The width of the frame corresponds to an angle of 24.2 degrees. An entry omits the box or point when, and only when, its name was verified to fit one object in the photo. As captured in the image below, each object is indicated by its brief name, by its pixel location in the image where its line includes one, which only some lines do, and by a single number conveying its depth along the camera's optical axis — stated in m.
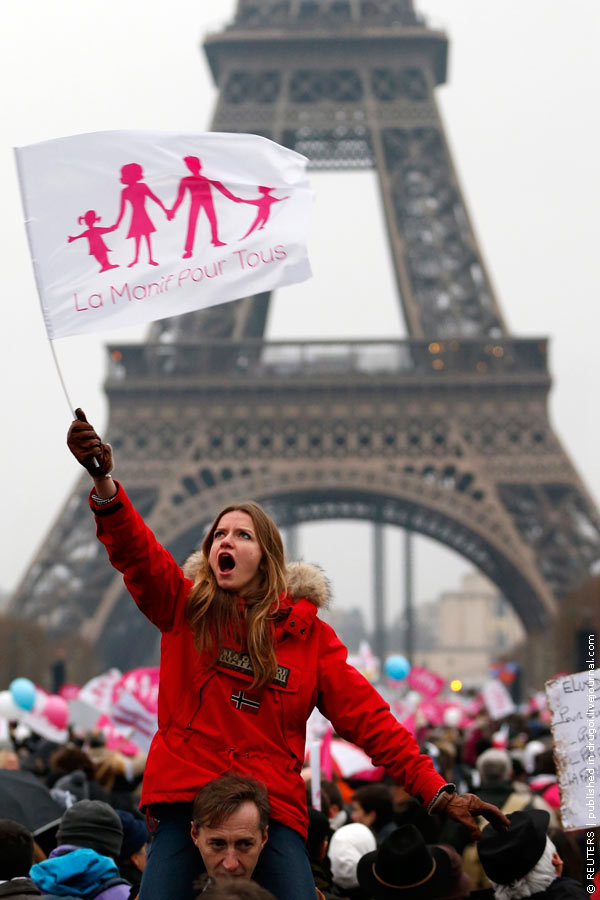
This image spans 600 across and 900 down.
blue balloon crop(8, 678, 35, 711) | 13.48
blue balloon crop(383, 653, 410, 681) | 16.12
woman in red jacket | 4.05
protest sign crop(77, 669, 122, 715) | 17.62
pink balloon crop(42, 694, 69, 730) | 12.84
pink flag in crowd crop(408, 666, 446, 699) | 22.54
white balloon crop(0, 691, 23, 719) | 13.60
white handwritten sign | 5.62
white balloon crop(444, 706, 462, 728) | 18.88
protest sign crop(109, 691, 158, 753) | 10.02
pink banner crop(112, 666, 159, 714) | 10.57
